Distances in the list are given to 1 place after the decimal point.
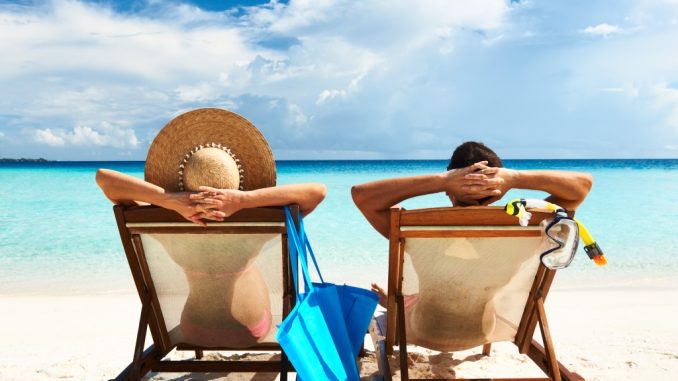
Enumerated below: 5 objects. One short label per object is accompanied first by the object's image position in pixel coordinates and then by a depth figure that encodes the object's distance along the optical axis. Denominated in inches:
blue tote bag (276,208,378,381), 77.6
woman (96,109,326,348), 90.6
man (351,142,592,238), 83.4
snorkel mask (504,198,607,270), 80.4
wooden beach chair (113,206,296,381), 93.4
